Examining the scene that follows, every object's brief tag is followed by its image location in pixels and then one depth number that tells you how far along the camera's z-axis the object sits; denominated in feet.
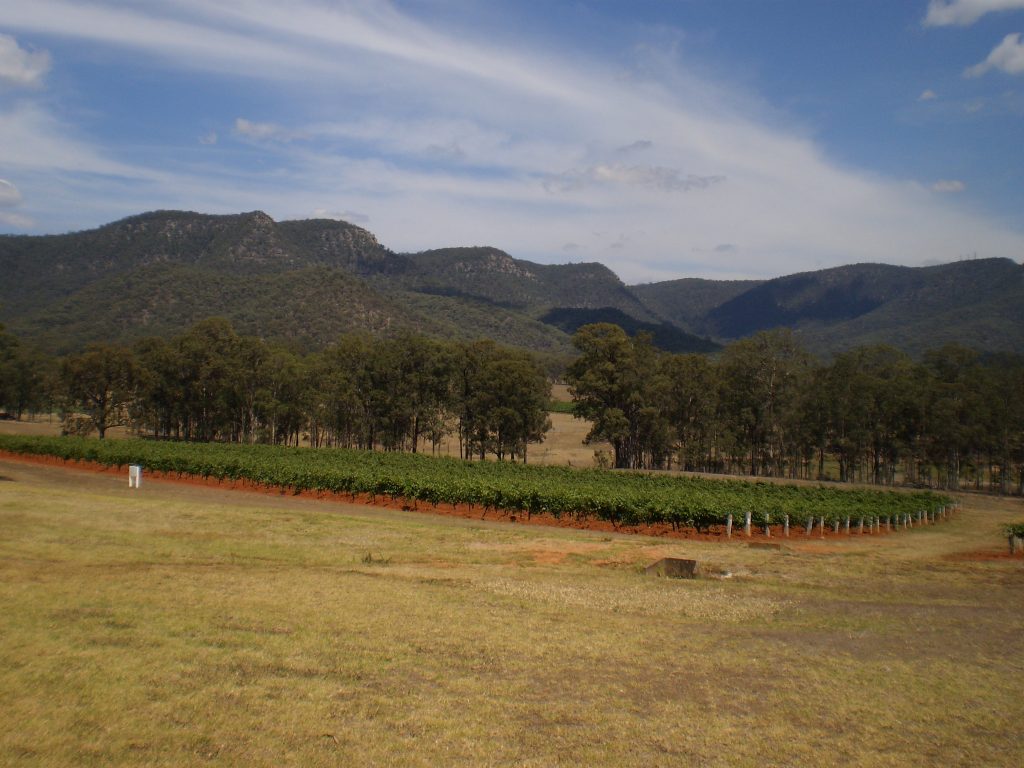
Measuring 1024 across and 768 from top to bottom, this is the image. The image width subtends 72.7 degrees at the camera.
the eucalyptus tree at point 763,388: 249.96
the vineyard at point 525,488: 110.11
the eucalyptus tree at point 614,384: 224.53
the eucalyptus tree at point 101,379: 243.60
